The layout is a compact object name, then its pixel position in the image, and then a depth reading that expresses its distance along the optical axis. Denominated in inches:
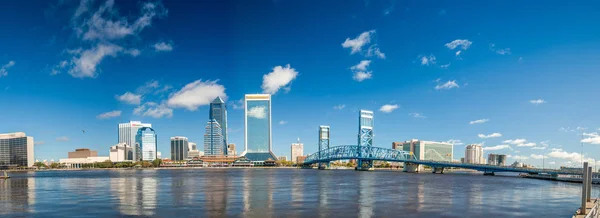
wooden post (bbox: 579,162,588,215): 1015.5
